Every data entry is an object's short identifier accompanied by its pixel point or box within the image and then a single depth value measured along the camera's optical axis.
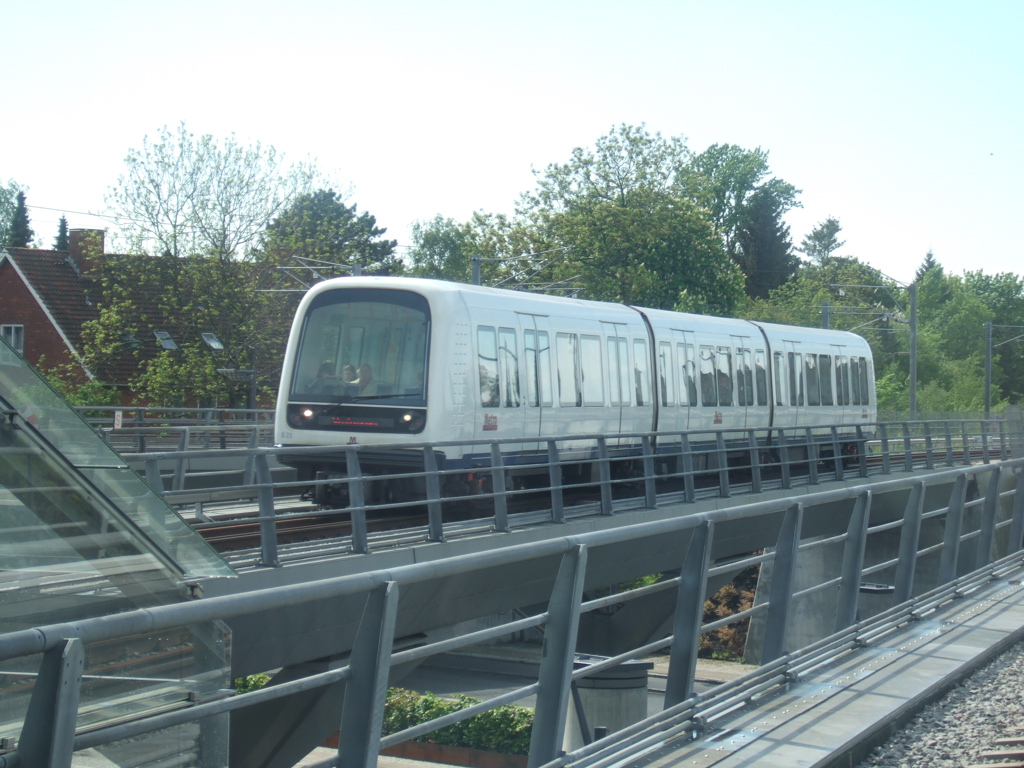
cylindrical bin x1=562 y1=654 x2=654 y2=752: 14.55
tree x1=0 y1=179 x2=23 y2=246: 106.81
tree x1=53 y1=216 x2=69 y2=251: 111.44
